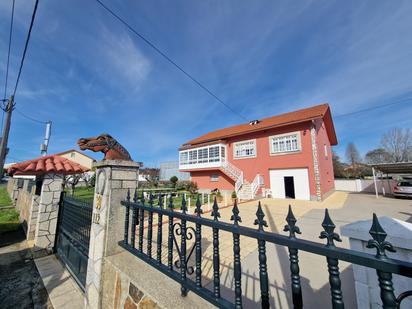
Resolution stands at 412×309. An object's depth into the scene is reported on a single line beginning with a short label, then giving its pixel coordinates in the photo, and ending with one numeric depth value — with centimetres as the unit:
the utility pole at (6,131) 725
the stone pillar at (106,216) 235
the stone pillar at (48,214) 480
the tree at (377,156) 3162
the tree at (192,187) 1823
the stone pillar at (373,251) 128
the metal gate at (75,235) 331
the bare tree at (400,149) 2850
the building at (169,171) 3319
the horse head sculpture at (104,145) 256
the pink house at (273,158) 1368
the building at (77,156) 3641
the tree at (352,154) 4006
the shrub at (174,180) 2503
